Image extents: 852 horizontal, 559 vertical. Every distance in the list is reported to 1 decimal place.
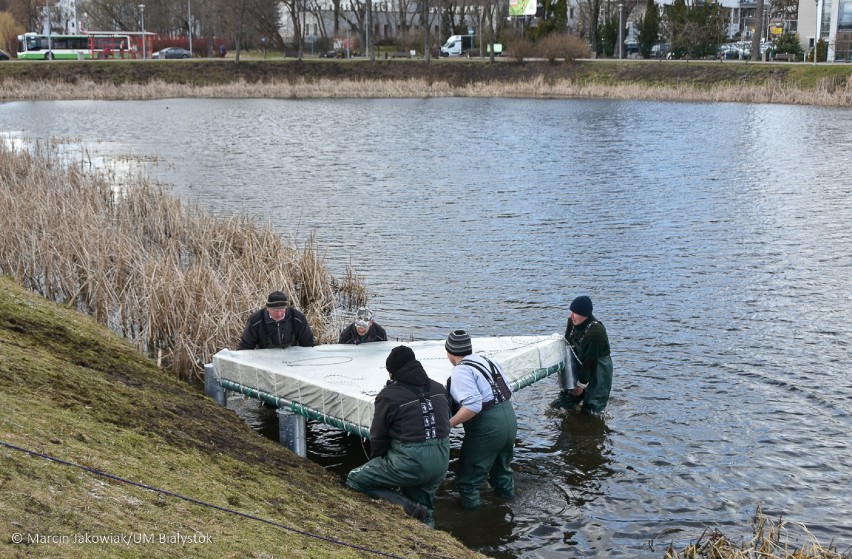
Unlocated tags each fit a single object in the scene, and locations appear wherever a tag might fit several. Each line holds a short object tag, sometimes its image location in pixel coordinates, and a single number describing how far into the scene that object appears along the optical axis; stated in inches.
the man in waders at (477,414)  348.8
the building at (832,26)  2770.7
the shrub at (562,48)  3083.2
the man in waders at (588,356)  452.1
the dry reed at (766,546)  312.0
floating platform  377.4
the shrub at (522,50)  3198.8
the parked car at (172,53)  3735.2
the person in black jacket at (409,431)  325.4
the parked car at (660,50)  3262.3
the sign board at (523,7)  3860.7
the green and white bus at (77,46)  3494.1
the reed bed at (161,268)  522.6
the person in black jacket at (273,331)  443.2
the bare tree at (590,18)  3501.5
